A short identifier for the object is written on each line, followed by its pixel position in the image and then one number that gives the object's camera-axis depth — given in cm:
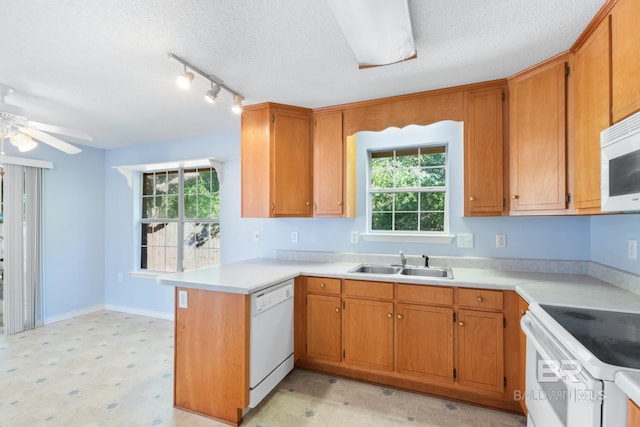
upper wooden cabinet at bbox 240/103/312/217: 270
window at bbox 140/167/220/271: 380
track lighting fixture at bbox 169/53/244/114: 181
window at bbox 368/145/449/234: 280
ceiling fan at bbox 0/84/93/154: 207
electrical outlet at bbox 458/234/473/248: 257
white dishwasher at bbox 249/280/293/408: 193
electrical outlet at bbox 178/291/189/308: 202
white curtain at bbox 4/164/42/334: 338
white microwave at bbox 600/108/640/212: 121
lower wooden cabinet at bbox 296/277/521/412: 198
